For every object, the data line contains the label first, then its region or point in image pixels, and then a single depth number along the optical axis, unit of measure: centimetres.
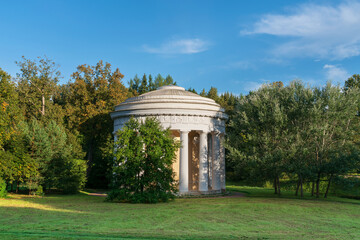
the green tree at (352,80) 5999
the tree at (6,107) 3003
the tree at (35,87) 4819
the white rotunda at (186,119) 3344
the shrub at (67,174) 3438
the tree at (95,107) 4628
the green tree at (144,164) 2683
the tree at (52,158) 3334
